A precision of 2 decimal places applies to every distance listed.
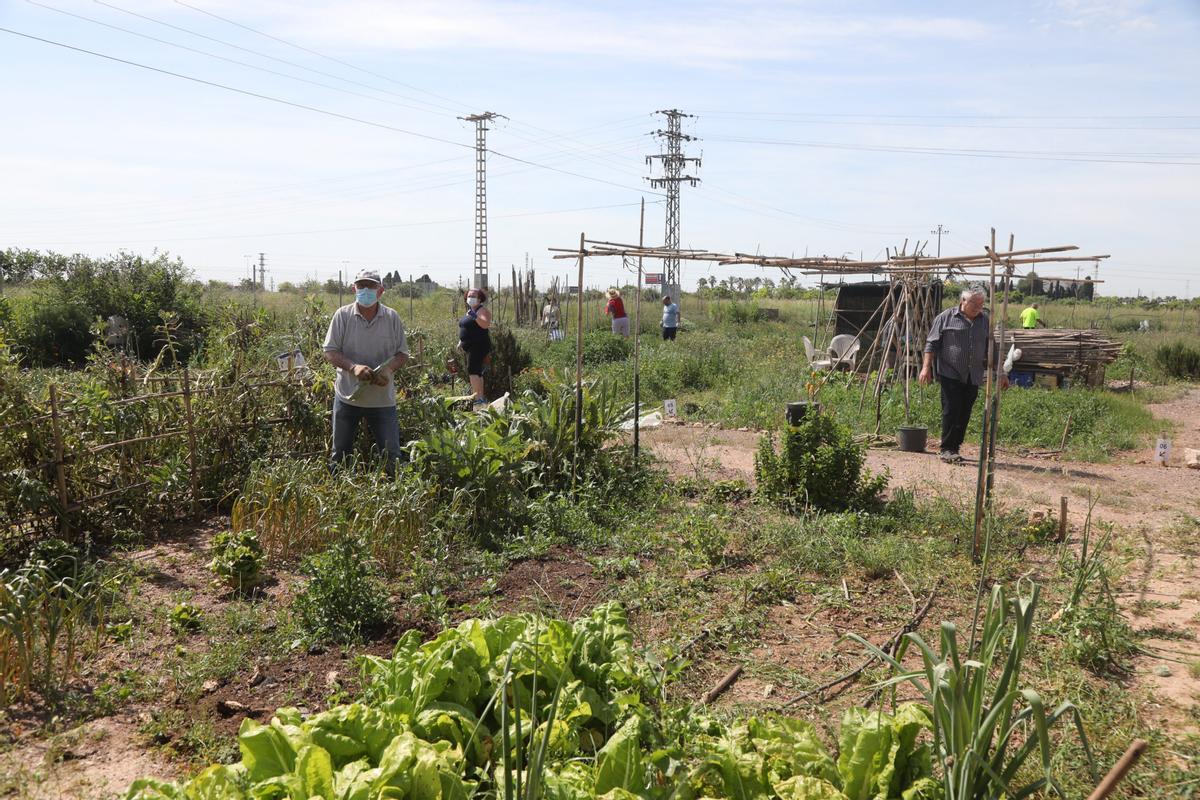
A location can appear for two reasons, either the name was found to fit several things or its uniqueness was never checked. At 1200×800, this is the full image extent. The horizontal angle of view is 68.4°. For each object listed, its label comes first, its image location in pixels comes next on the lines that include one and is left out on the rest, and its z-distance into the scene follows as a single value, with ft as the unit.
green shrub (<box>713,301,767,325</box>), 90.22
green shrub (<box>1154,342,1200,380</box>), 53.57
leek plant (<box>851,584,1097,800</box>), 6.68
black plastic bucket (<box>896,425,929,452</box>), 29.73
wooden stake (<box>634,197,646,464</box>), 24.34
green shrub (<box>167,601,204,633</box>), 13.32
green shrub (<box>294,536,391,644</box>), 13.07
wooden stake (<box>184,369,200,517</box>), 19.13
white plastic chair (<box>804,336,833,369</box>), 46.29
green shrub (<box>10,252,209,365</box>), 53.21
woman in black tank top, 30.83
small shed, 51.85
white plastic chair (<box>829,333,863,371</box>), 45.83
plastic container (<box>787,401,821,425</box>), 24.02
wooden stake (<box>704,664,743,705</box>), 11.33
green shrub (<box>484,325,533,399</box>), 39.01
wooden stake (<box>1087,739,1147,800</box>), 6.39
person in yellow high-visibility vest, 51.79
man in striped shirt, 26.76
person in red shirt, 57.06
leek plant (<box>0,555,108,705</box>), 10.82
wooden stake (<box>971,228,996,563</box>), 16.49
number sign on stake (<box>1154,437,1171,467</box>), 27.35
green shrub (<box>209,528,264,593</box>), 14.84
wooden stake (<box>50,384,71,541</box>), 16.33
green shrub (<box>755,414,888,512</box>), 21.29
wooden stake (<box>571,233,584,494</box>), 21.84
